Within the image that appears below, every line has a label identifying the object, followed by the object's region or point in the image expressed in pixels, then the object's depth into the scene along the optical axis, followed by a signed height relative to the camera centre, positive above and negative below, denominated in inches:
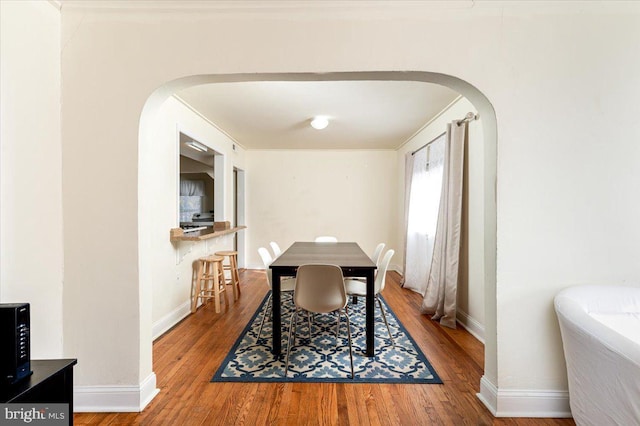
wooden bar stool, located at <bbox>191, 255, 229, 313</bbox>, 143.3 -35.2
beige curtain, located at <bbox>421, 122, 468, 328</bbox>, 125.0 -10.5
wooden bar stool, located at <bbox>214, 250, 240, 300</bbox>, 160.9 -33.0
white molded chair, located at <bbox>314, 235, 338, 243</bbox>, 184.9 -17.9
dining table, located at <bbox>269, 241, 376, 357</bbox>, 97.9 -20.8
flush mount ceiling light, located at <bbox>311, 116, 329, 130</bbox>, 157.8 +47.5
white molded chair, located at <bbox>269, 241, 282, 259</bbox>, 142.4 -18.9
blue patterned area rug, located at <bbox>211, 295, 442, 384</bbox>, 86.1 -47.6
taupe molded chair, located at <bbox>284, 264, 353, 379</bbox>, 92.4 -24.4
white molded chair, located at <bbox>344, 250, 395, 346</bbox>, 114.0 -28.7
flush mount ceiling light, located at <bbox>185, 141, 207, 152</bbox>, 154.2 +34.5
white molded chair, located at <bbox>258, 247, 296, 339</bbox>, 116.7 -29.2
